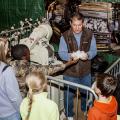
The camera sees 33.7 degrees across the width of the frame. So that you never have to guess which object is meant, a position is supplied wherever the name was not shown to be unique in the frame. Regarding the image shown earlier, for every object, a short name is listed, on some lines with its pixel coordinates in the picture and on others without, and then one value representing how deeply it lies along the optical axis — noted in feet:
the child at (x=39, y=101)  7.56
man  11.13
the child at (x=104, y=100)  7.82
